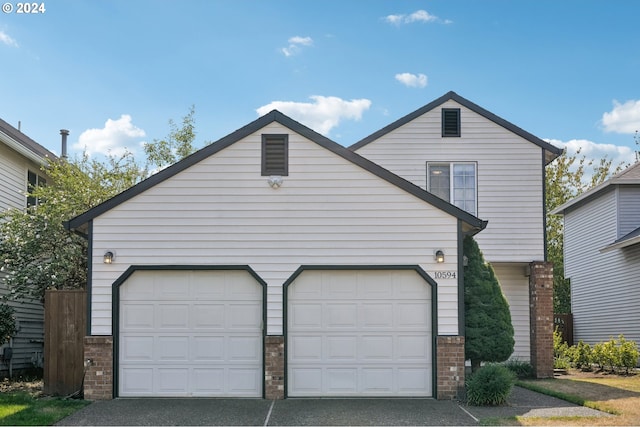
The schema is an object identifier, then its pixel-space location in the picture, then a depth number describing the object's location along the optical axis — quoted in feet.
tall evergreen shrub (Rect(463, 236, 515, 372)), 44.91
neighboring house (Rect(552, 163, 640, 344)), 69.10
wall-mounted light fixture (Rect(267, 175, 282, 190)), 42.47
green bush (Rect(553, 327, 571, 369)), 67.00
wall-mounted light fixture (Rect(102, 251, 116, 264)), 41.78
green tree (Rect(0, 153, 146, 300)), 50.67
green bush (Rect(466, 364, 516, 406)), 39.60
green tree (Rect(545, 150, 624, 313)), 117.19
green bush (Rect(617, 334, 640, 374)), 60.90
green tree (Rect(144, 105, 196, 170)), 99.40
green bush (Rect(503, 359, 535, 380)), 56.90
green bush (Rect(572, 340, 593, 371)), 66.18
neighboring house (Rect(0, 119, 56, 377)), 56.65
